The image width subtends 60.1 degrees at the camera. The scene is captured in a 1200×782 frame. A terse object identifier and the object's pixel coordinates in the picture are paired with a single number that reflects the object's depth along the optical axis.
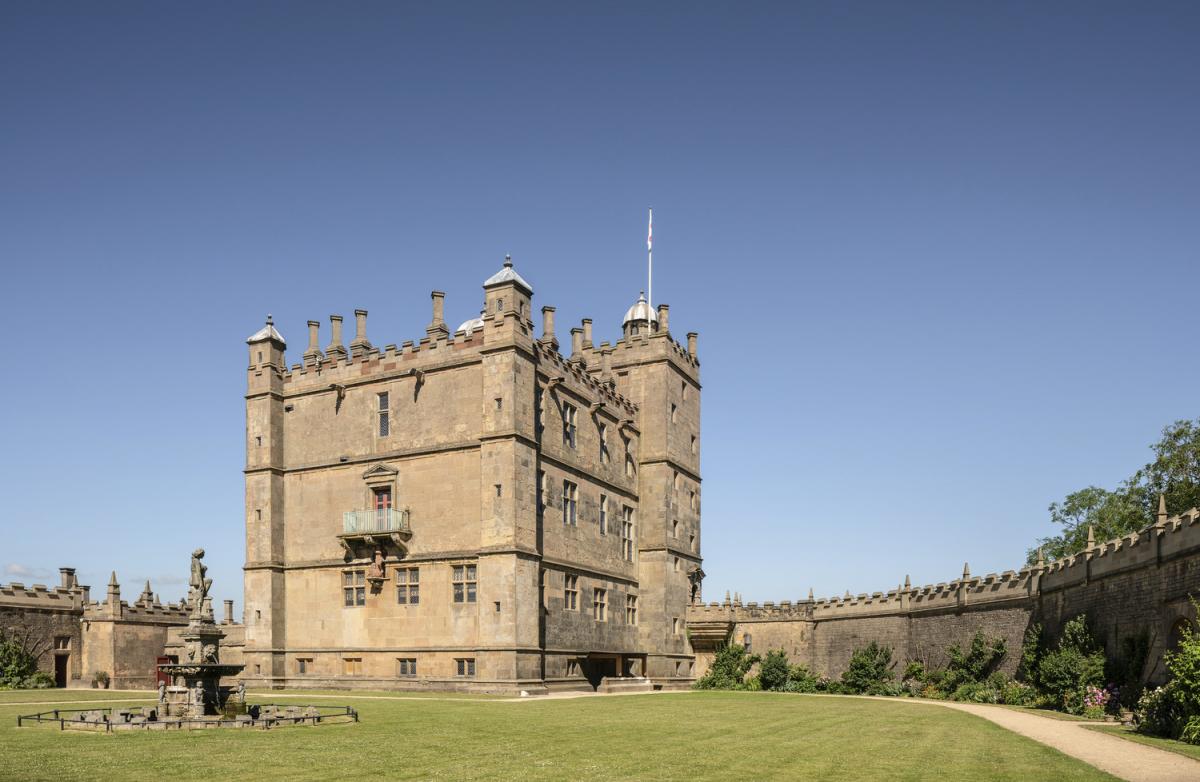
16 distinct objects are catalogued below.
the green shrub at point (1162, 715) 23.88
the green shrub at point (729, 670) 52.25
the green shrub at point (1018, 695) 37.94
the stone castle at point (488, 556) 40.97
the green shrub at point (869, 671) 48.59
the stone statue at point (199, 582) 27.94
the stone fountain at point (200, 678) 25.89
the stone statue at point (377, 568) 43.59
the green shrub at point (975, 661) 43.25
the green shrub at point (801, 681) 50.81
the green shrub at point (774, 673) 51.38
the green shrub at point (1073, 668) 33.66
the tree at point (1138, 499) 57.91
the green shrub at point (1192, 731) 22.05
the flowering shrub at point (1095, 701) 31.86
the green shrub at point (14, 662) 46.72
